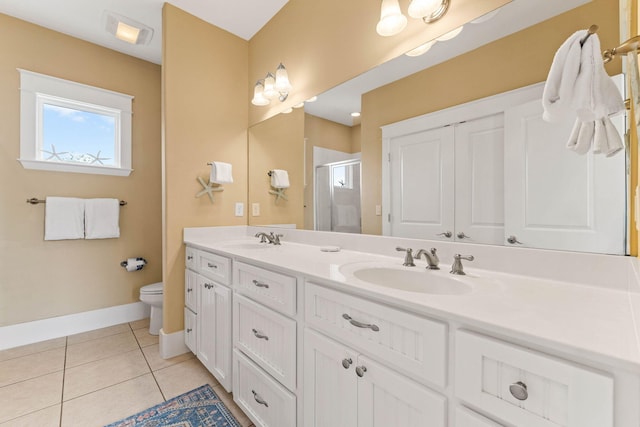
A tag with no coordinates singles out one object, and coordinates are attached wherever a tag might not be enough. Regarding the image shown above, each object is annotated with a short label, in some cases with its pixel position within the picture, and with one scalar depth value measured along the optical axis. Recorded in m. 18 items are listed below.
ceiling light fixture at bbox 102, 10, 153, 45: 2.11
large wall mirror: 0.93
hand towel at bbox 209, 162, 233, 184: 2.15
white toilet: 2.30
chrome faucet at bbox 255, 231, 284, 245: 1.89
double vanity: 0.49
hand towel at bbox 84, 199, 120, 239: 2.38
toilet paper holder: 2.57
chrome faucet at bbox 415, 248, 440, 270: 1.08
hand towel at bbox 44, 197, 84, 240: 2.23
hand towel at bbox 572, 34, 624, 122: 0.65
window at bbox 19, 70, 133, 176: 2.18
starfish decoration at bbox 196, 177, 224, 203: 2.15
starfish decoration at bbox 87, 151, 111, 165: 2.50
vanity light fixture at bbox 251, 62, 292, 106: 1.95
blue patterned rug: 1.37
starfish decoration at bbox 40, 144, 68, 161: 2.30
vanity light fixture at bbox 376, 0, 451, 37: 1.19
